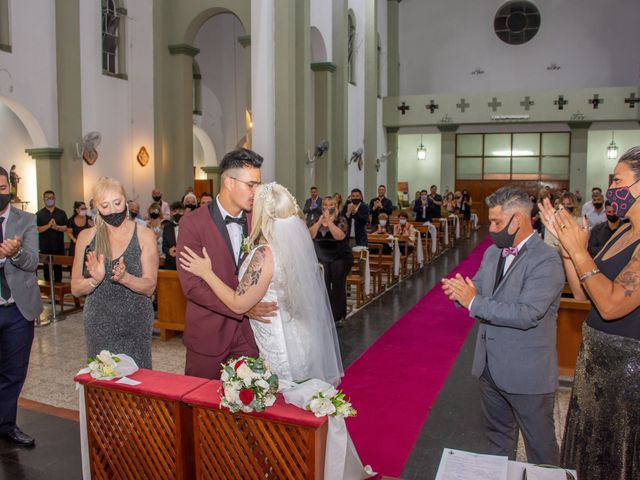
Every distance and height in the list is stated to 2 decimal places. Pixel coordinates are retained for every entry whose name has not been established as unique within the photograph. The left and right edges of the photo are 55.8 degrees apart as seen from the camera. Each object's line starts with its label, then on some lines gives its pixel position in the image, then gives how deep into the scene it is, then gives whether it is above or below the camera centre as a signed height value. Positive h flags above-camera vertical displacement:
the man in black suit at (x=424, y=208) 15.29 -0.46
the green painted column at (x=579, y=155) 22.27 +1.31
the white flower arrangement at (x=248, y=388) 2.62 -0.86
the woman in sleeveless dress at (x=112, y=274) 3.79 -0.54
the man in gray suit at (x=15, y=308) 4.15 -0.82
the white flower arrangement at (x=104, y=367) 3.12 -0.92
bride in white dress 3.00 -0.49
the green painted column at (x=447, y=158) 24.20 +1.31
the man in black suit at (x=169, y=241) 8.27 -0.72
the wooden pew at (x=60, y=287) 8.82 -1.45
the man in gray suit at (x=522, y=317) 3.16 -0.66
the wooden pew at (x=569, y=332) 5.91 -1.40
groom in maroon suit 3.33 -0.37
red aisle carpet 4.56 -1.88
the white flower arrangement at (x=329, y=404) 2.60 -0.93
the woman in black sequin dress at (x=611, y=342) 2.55 -0.68
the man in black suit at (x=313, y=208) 8.22 -0.29
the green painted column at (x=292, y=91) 12.84 +2.19
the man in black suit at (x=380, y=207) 14.87 -0.42
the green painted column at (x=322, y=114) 17.12 +2.16
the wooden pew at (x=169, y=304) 7.55 -1.43
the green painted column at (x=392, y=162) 24.20 +1.12
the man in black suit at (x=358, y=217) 10.23 -0.47
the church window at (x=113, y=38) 14.34 +3.67
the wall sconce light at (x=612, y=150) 23.34 +1.55
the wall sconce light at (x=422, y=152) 26.55 +1.67
